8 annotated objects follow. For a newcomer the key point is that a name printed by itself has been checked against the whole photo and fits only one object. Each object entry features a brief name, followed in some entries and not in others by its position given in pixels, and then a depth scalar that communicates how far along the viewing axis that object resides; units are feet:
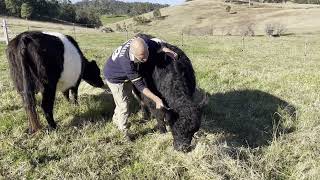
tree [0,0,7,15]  138.93
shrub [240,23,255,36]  107.63
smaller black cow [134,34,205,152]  12.40
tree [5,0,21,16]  136.48
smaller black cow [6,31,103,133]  14.01
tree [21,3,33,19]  136.86
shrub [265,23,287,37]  99.78
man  12.50
